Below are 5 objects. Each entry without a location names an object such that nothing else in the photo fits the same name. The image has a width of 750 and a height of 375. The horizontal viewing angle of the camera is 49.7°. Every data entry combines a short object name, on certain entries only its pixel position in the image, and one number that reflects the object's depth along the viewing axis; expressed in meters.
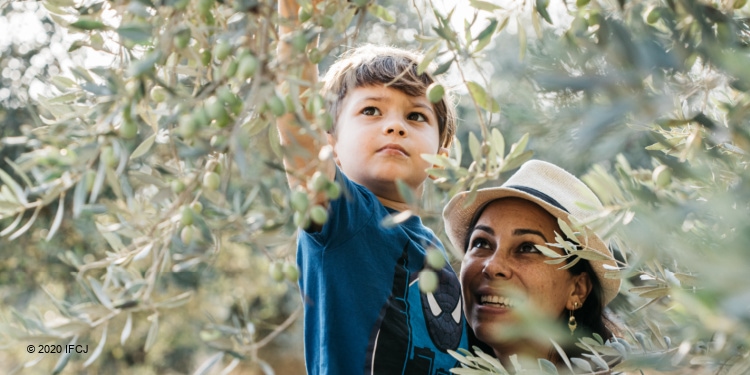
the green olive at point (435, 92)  1.21
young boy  1.80
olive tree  0.76
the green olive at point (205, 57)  1.17
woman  2.11
